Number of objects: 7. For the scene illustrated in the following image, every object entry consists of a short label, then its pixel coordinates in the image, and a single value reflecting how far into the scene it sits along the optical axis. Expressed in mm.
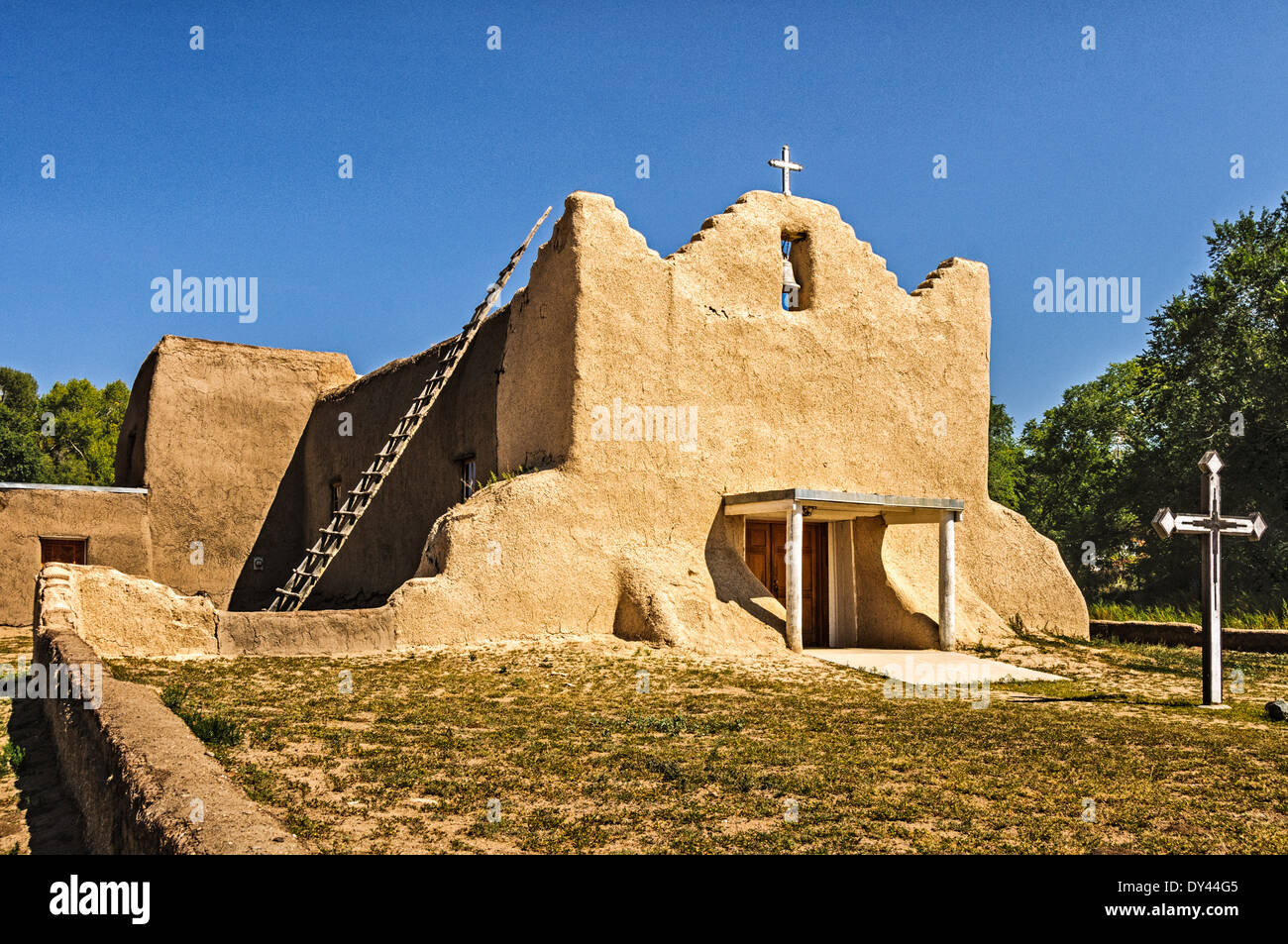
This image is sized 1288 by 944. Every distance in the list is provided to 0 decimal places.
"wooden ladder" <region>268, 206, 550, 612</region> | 14469
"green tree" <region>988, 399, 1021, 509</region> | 41125
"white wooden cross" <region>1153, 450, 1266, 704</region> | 9008
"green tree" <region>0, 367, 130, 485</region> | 47844
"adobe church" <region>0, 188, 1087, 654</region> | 12172
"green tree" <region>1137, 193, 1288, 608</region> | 24125
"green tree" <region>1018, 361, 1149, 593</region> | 39716
